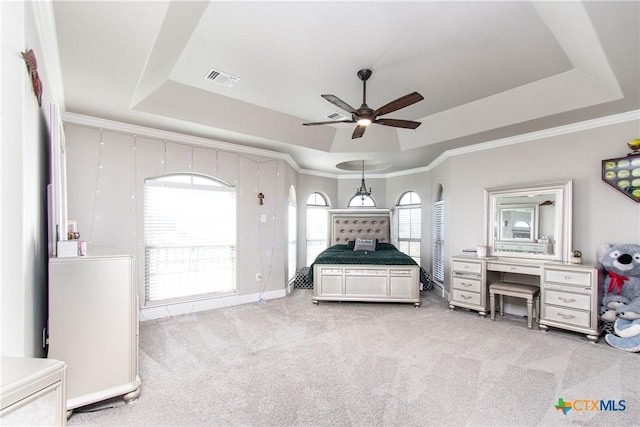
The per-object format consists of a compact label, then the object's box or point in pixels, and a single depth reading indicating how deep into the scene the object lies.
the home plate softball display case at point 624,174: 3.32
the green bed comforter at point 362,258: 4.75
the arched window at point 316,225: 6.82
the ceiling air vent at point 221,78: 3.07
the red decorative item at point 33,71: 1.52
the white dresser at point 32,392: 0.62
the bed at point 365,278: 4.68
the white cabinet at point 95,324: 2.00
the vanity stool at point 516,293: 3.78
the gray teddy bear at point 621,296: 3.13
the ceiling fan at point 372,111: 2.65
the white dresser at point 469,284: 4.22
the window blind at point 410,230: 6.65
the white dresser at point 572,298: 3.35
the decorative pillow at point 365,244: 5.83
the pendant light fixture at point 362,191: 6.58
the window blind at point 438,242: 5.70
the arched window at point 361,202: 7.21
